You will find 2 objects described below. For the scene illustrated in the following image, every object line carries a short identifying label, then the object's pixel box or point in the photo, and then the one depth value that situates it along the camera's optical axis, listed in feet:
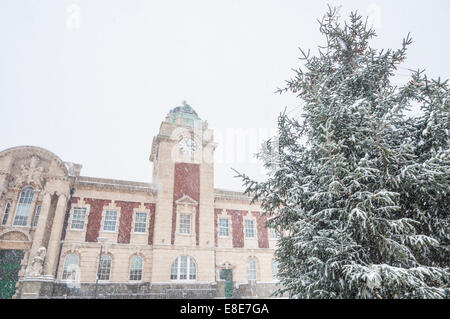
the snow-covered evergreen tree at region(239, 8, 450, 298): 18.98
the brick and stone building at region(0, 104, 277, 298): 60.95
